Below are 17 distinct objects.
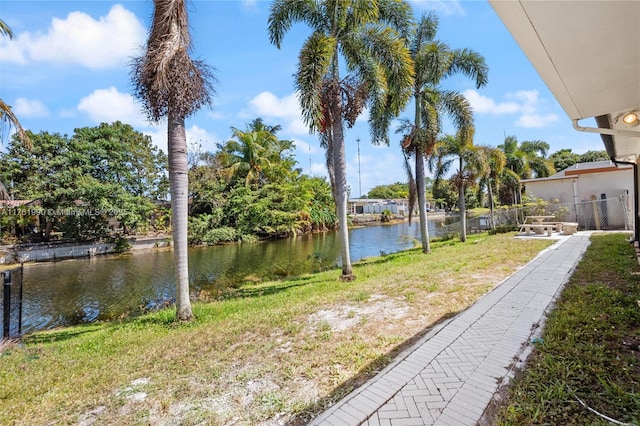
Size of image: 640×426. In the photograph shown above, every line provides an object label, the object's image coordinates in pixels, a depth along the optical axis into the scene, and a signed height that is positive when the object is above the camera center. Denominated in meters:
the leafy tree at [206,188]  26.02 +3.37
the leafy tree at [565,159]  34.38 +6.43
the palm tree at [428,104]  12.21 +4.93
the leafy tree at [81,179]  19.25 +3.64
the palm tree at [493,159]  15.77 +3.28
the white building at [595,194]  13.78 +0.94
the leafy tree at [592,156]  33.48 +6.52
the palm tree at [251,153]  27.02 +6.82
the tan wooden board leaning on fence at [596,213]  14.05 -0.06
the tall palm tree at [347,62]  8.41 +4.70
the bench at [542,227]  12.70 -0.60
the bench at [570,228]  12.87 -0.68
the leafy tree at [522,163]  25.31 +4.63
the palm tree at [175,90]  5.55 +2.68
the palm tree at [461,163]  15.29 +2.90
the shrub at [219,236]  24.05 -0.89
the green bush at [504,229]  16.45 -0.80
